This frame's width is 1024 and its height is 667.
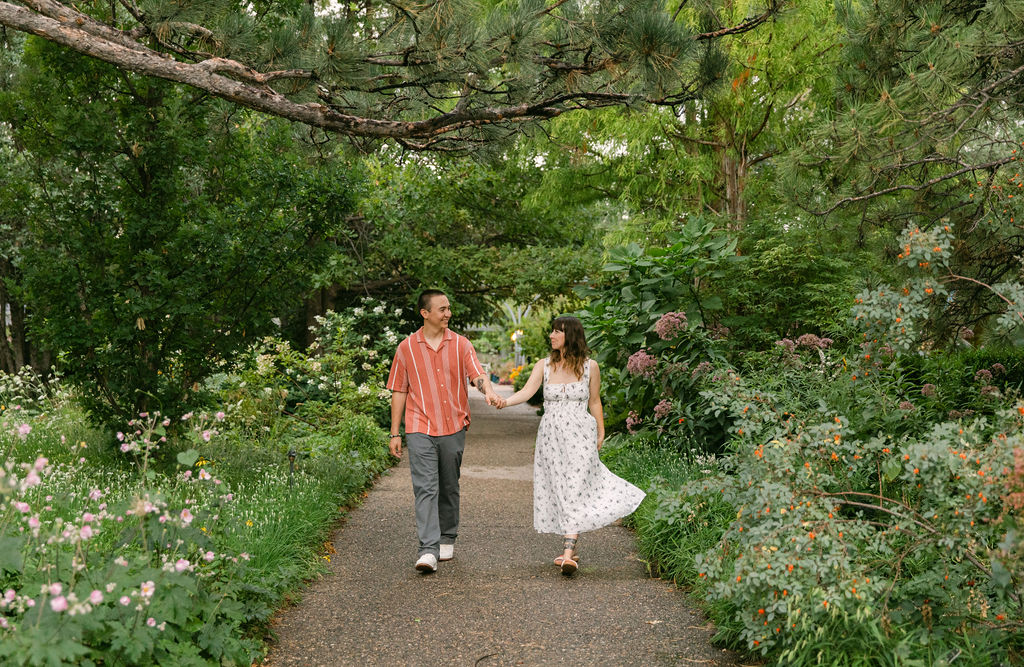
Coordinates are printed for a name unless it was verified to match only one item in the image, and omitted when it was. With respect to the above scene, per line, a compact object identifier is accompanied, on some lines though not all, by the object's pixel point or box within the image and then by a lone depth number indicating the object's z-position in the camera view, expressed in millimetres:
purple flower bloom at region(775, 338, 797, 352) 7036
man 5336
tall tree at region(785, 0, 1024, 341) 5523
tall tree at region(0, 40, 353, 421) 6629
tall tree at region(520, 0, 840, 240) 11219
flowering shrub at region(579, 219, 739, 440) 7355
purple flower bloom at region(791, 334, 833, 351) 6910
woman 5461
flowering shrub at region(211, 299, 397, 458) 9031
